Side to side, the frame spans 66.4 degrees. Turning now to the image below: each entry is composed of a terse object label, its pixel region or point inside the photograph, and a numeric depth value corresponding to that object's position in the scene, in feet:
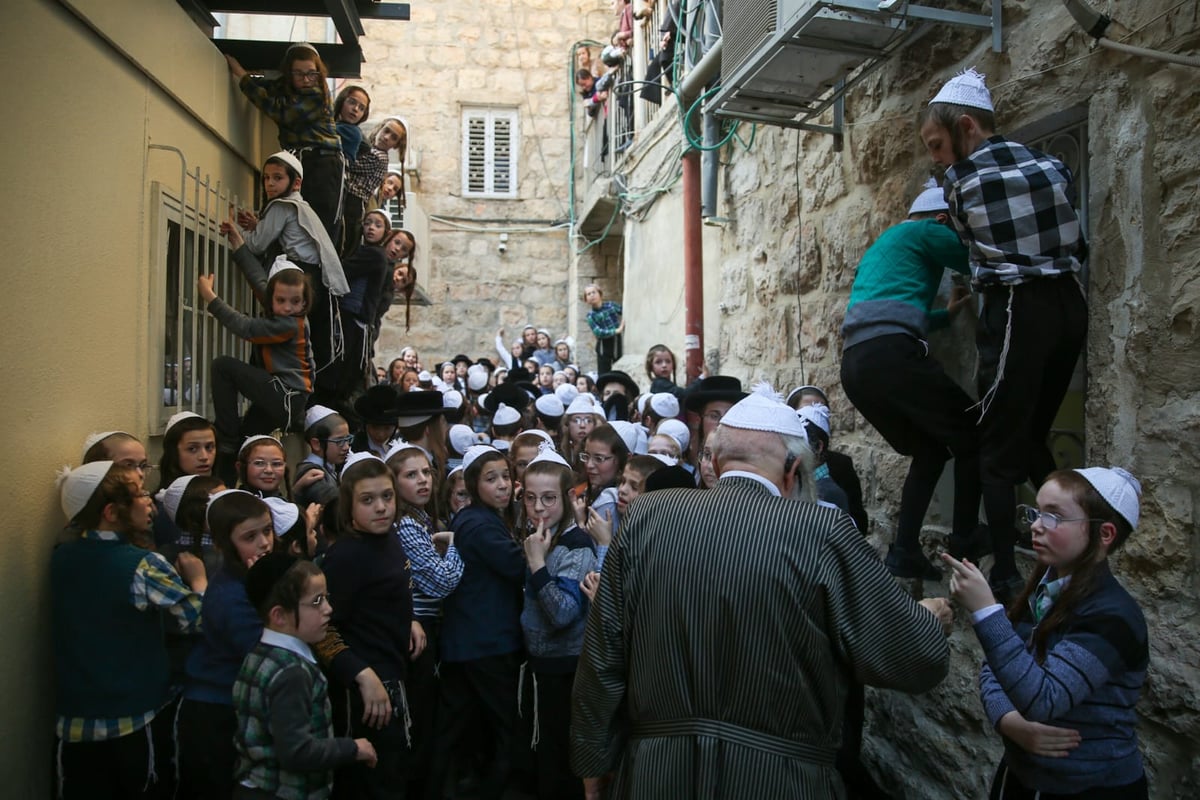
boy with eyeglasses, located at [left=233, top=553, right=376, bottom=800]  9.25
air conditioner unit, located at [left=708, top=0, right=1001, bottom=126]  11.48
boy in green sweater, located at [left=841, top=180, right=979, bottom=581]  10.30
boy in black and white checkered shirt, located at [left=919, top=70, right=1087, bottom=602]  8.84
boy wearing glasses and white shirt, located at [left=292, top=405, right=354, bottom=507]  15.34
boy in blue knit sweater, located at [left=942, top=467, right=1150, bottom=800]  7.00
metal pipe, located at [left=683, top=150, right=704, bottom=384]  23.90
